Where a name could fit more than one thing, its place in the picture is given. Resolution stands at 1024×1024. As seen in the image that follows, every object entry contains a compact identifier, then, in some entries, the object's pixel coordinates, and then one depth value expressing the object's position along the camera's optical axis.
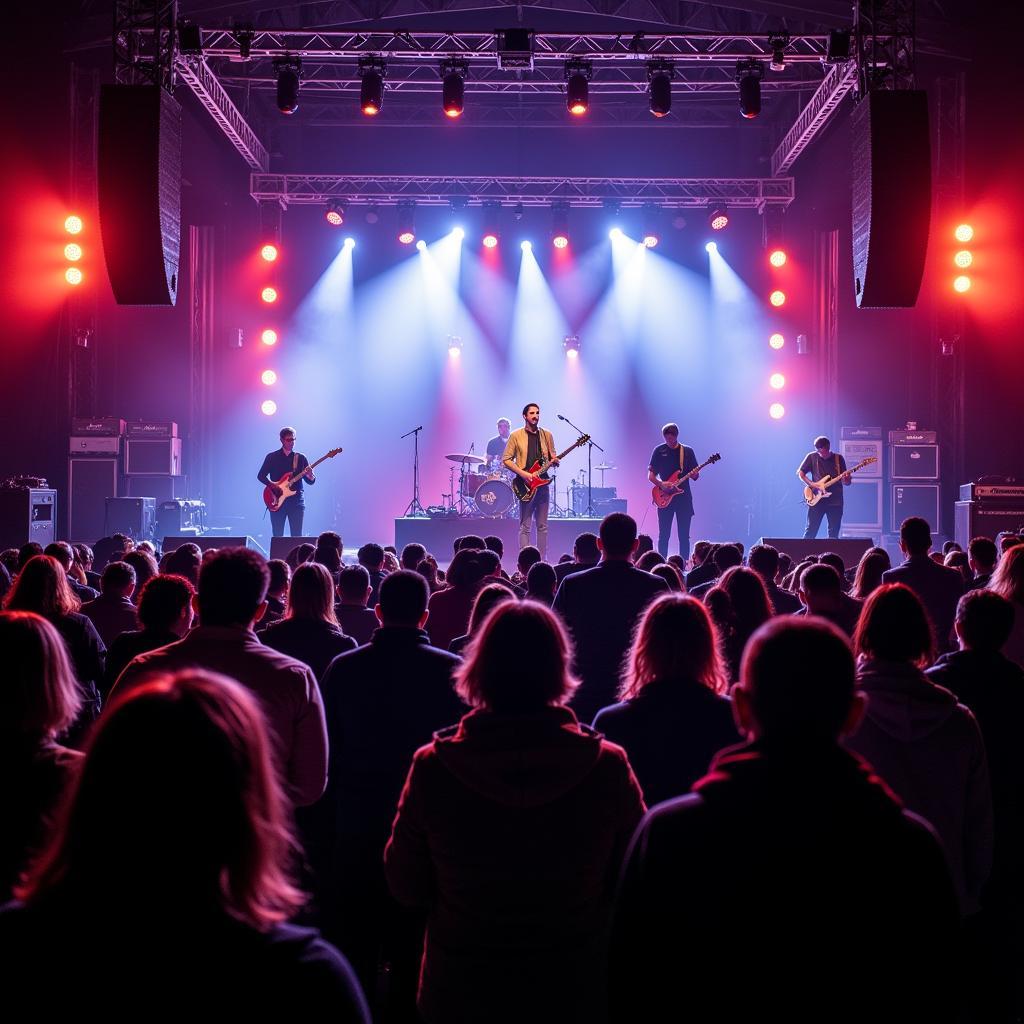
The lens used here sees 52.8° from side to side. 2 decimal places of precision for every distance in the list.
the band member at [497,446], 16.33
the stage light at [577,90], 11.92
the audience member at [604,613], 4.54
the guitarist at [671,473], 12.84
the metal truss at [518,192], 17.48
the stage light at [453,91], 12.12
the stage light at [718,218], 17.27
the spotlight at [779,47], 11.73
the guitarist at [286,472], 13.50
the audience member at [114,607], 5.26
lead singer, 12.40
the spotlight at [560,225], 17.85
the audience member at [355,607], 5.16
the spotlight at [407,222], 18.08
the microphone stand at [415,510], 15.66
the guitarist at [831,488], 13.10
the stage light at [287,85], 11.98
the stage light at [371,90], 11.96
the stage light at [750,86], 12.02
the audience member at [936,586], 6.11
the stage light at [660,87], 11.90
